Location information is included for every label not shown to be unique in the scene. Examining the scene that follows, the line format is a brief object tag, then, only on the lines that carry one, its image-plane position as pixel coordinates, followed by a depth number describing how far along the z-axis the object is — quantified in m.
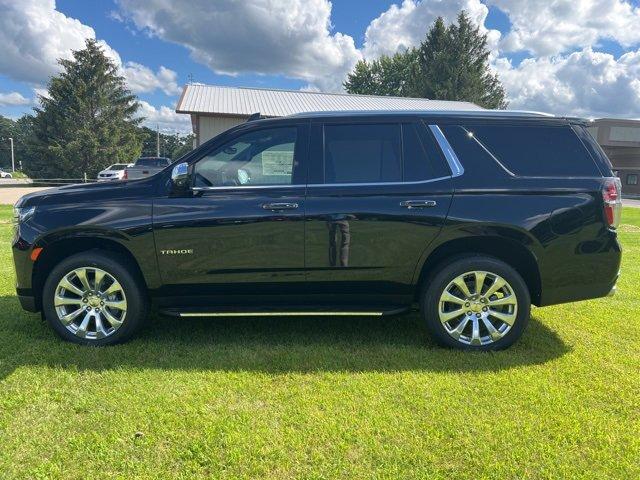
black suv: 3.70
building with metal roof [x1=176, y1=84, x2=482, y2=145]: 19.95
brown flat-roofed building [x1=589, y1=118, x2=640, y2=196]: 42.47
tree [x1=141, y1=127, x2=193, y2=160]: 94.35
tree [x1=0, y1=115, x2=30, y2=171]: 95.62
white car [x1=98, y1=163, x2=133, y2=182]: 27.17
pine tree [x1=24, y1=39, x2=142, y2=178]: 36.59
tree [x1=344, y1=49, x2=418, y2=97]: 52.78
